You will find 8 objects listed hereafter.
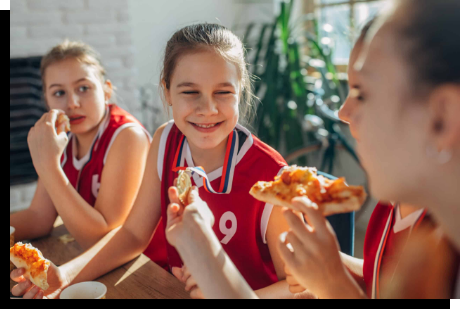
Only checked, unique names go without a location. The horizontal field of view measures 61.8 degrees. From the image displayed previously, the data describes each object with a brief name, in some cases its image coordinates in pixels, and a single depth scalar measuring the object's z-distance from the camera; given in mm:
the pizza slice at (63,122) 1478
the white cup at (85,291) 911
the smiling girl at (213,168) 1155
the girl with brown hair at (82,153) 1350
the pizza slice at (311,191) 712
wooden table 1037
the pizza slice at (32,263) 972
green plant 3199
